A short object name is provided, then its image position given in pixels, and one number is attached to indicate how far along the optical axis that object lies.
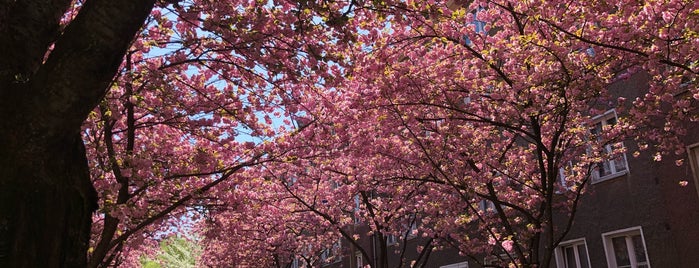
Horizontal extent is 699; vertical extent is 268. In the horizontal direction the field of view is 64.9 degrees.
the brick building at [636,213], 12.13
